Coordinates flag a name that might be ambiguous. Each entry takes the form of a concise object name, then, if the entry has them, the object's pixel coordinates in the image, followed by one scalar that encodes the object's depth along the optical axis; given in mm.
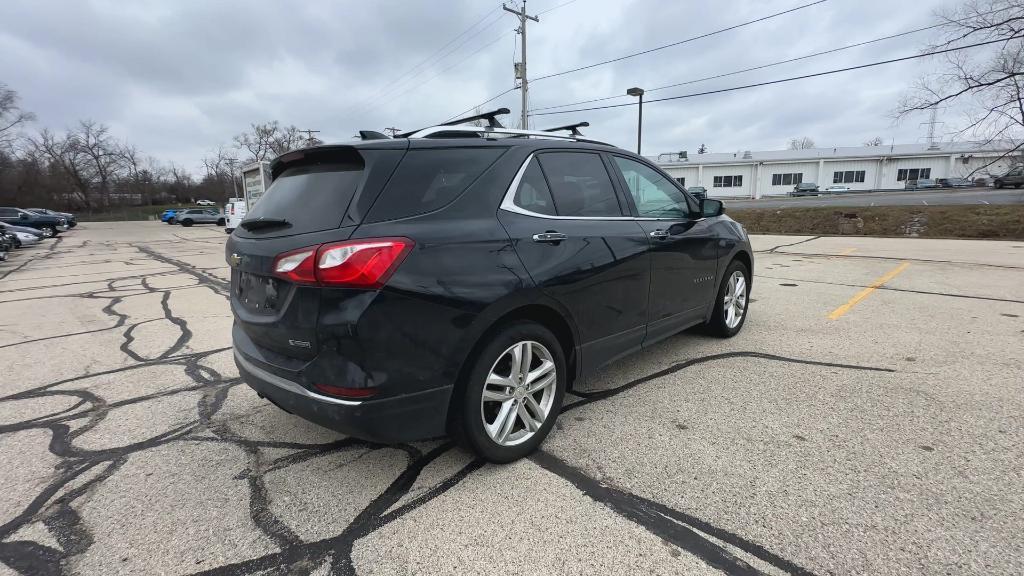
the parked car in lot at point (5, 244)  15367
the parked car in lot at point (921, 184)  46781
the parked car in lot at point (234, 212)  26625
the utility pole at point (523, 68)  24844
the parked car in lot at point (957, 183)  45031
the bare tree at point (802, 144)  85744
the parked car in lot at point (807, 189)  46781
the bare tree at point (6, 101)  48062
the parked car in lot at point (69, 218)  39812
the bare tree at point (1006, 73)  16922
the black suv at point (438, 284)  2082
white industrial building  50750
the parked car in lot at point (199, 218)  45375
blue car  47844
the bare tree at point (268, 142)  75875
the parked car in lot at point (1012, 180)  35431
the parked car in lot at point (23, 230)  20823
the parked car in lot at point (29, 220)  32406
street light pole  22391
